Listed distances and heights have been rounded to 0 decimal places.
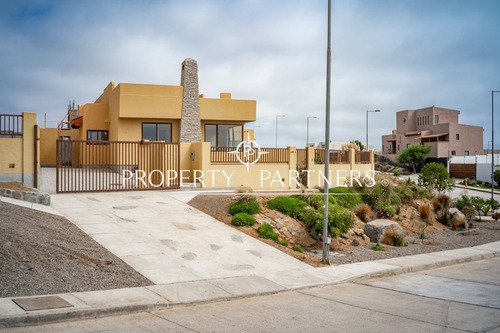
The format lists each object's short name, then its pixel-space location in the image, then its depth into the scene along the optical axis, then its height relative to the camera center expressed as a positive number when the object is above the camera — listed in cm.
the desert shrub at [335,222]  1723 -223
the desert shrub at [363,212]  2162 -233
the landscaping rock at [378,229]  1847 -263
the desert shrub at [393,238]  1788 -287
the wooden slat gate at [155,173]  2217 -62
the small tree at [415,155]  7675 +105
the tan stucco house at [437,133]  8044 +502
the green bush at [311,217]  1755 -207
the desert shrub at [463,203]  2734 -239
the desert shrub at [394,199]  2478 -196
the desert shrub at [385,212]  2316 -246
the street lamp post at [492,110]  3861 +430
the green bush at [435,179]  3055 -112
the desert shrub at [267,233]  1581 -239
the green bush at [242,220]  1637 -203
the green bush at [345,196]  2275 -172
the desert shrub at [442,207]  2498 -246
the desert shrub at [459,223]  2370 -309
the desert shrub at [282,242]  1545 -265
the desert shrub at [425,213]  2426 -265
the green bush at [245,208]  1734 -171
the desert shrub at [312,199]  1972 -161
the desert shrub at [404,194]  2634 -182
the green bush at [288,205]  1852 -173
